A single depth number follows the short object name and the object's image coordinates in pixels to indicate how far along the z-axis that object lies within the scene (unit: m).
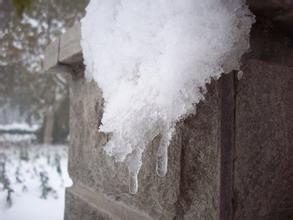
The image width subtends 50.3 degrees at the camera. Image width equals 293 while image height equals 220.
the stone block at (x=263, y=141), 0.87
